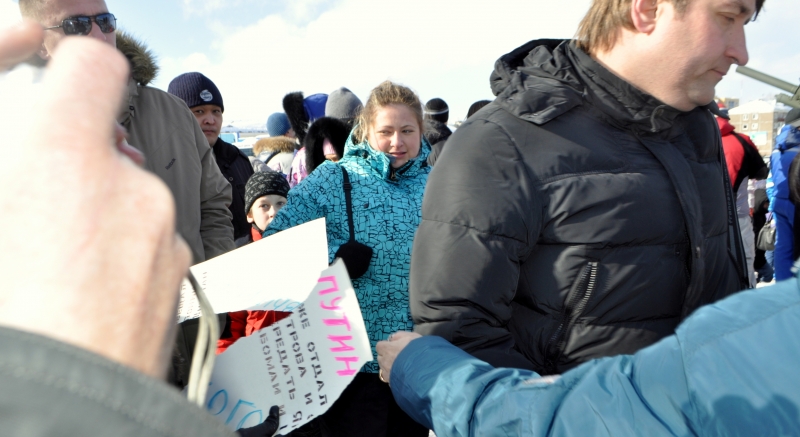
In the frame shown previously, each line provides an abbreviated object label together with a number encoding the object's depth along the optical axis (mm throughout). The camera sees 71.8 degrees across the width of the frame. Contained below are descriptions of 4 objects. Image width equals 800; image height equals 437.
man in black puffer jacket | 1396
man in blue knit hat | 3775
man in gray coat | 1895
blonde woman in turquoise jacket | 2486
